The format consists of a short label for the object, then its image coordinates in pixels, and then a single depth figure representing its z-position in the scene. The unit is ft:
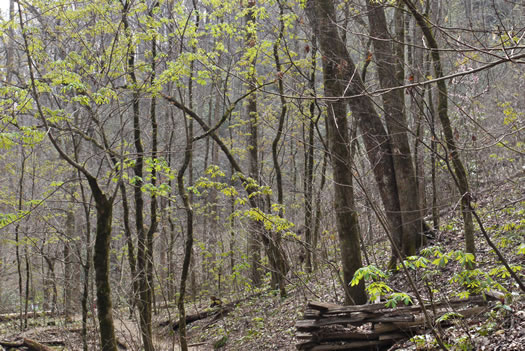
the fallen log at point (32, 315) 42.60
